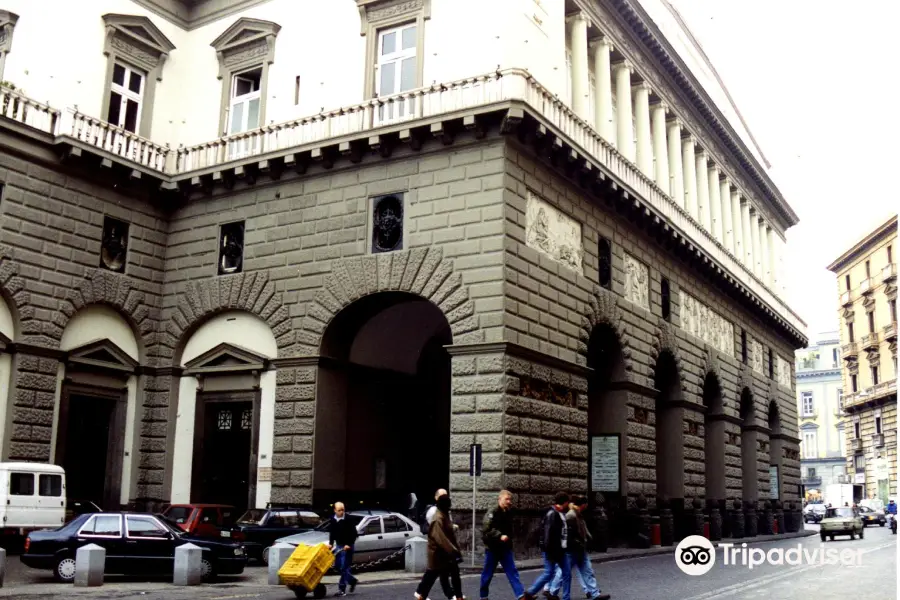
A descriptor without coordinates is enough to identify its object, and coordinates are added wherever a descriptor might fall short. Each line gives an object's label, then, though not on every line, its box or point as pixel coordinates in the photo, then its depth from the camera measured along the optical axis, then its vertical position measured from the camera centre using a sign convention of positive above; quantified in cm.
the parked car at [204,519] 2075 -84
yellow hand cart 1529 -139
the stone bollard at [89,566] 1636 -148
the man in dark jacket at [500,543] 1382 -81
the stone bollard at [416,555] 1933 -142
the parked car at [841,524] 3562 -117
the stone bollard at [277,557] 1727 -134
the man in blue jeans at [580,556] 1452 -104
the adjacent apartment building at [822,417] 9894 +783
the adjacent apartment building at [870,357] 6712 +1033
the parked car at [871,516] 5550 -133
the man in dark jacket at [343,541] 1606 -98
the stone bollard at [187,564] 1698 -148
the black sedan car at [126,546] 1741 -123
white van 2048 -40
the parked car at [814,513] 6369 -140
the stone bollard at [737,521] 3706 -116
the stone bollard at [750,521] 3943 -124
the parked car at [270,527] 2116 -98
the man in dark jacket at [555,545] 1411 -84
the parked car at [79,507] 2383 -72
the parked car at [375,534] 1949 -105
